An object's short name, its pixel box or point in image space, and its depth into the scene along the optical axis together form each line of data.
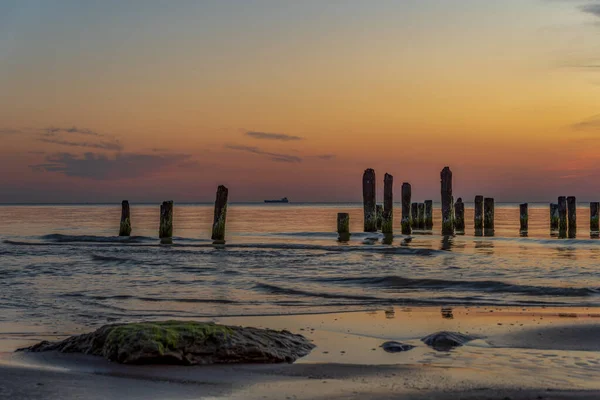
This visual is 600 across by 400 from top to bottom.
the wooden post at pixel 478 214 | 40.06
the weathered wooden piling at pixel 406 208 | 37.16
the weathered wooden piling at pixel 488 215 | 39.69
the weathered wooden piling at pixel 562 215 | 37.90
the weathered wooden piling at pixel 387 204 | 36.53
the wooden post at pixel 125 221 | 35.22
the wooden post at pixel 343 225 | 35.94
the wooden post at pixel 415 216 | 43.46
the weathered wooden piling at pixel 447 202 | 36.50
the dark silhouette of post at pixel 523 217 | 39.55
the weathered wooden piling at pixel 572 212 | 38.47
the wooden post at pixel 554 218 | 40.49
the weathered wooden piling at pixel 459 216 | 39.97
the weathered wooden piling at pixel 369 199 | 37.41
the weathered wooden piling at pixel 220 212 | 33.09
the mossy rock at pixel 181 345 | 6.75
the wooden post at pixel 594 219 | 39.51
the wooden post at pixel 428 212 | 43.45
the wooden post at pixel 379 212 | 41.54
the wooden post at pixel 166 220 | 33.84
